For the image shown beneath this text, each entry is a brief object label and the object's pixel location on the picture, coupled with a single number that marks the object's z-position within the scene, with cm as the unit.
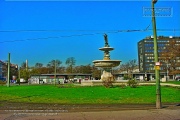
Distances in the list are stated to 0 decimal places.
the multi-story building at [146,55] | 16898
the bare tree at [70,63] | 12959
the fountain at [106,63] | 4434
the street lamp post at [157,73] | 1638
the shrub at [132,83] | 3716
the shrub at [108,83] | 3691
